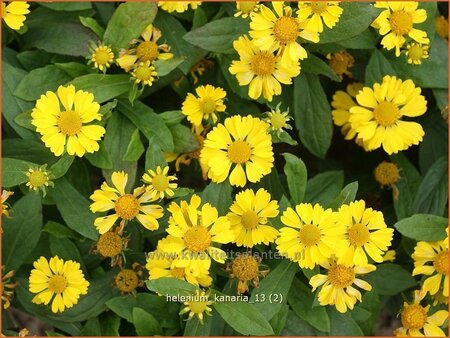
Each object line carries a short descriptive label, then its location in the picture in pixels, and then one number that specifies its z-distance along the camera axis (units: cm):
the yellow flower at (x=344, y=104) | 44
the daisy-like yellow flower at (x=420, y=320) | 38
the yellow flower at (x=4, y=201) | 36
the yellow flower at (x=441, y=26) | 44
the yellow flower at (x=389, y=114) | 40
